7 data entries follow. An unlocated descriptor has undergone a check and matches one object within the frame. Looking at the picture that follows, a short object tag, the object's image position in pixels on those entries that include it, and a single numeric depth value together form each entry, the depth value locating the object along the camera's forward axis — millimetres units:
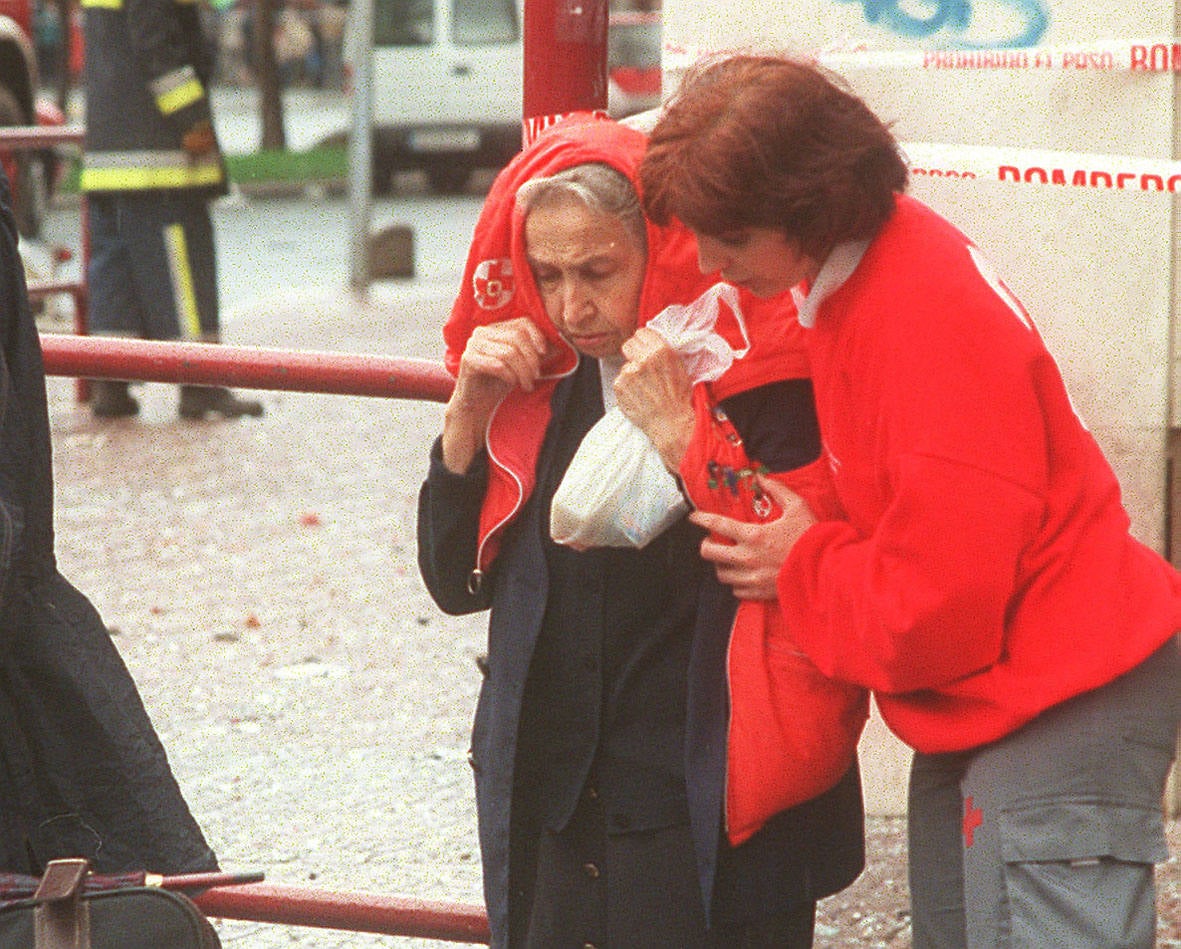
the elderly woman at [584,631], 5051
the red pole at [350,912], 6695
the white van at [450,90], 42531
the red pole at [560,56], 6371
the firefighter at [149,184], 18094
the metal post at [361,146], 26391
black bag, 4844
